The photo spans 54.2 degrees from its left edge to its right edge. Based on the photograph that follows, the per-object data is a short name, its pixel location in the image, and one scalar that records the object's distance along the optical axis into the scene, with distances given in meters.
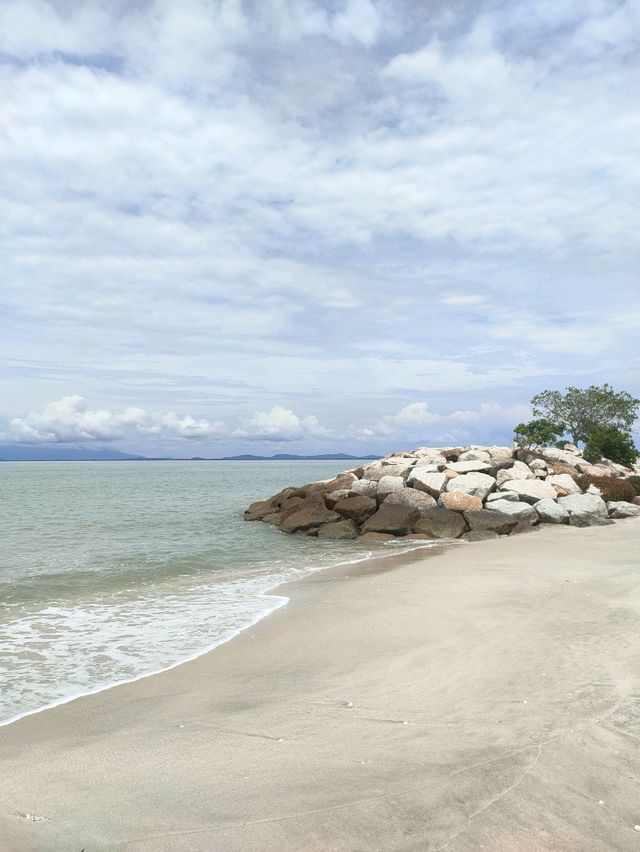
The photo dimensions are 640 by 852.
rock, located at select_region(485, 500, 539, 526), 22.70
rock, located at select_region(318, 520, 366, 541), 22.55
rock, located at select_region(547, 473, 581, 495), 26.92
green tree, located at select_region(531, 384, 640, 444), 57.81
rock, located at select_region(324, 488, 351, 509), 26.08
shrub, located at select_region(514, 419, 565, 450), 38.38
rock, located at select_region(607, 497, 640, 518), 24.72
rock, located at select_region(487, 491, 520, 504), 24.00
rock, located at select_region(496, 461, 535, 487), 26.91
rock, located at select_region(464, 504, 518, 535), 21.81
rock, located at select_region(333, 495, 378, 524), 24.45
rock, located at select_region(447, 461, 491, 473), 27.67
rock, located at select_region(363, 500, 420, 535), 22.30
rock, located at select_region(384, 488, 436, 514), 24.52
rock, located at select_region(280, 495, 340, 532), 23.77
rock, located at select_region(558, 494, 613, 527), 23.17
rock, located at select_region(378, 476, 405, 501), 26.31
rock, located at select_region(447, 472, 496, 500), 24.62
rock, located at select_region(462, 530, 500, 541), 21.14
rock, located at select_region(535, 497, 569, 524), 23.34
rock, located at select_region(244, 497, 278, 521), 29.55
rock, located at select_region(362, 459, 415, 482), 30.09
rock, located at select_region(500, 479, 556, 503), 24.31
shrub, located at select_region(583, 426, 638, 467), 49.66
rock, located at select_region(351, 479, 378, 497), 27.45
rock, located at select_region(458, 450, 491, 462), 31.48
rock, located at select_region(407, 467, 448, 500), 25.55
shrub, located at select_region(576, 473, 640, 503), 28.52
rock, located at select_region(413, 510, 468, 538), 21.83
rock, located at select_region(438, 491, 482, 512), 23.50
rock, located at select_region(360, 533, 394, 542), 21.64
